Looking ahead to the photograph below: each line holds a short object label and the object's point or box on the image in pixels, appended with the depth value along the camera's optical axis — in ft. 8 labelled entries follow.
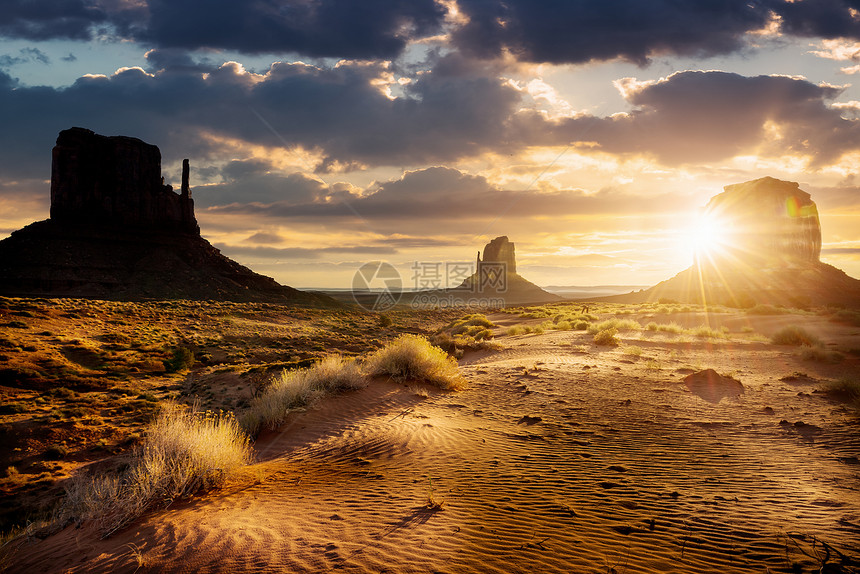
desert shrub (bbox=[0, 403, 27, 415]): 46.44
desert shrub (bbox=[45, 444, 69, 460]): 37.24
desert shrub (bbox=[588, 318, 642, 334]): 87.34
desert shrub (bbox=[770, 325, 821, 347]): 64.96
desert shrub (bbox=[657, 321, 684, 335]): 82.43
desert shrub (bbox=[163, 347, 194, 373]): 74.28
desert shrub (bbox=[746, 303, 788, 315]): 105.60
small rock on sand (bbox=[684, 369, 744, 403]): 38.89
